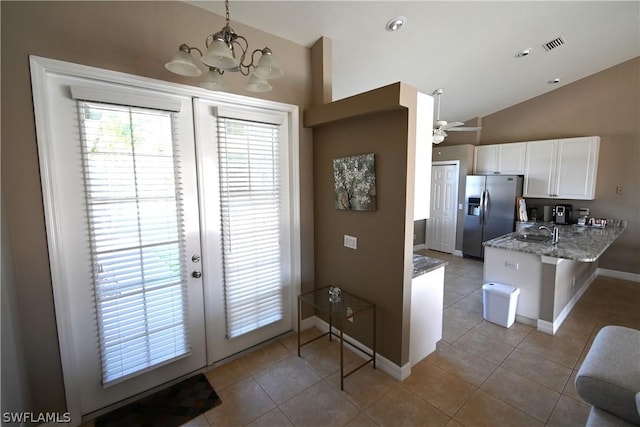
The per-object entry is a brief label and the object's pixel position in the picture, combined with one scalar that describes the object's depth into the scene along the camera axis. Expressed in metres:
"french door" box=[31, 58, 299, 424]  1.74
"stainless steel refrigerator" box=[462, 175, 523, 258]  4.98
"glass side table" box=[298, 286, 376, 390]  2.23
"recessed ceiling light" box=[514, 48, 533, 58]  3.47
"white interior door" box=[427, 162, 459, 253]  5.79
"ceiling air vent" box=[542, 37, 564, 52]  3.34
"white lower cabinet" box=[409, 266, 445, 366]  2.35
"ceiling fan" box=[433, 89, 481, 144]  3.55
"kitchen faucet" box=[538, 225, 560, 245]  3.24
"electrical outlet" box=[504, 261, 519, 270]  3.11
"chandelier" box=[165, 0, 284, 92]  1.40
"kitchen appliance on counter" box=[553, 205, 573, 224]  4.65
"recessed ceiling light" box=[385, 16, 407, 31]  2.41
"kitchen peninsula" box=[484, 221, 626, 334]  2.85
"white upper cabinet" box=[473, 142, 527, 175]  5.06
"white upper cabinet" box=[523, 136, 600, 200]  4.41
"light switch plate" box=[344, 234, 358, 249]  2.55
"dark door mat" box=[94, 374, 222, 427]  1.90
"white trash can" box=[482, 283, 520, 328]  3.00
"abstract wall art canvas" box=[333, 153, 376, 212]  2.30
